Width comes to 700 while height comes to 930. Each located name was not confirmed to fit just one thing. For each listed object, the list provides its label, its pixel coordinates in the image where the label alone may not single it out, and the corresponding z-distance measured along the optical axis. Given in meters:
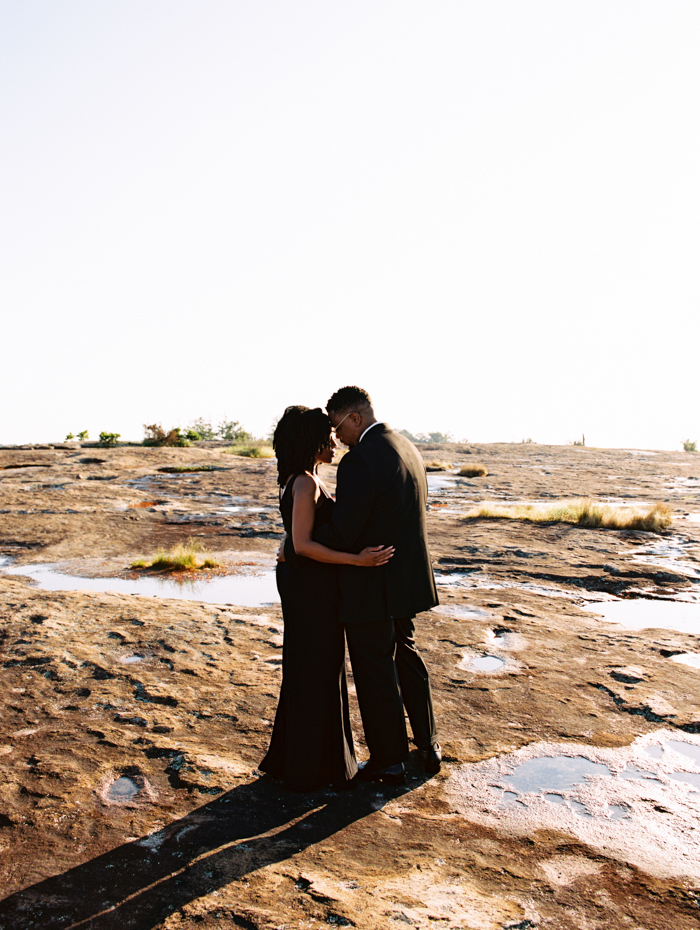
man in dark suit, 3.26
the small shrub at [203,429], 32.83
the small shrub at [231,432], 31.65
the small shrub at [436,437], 49.09
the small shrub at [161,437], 22.61
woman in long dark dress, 3.23
